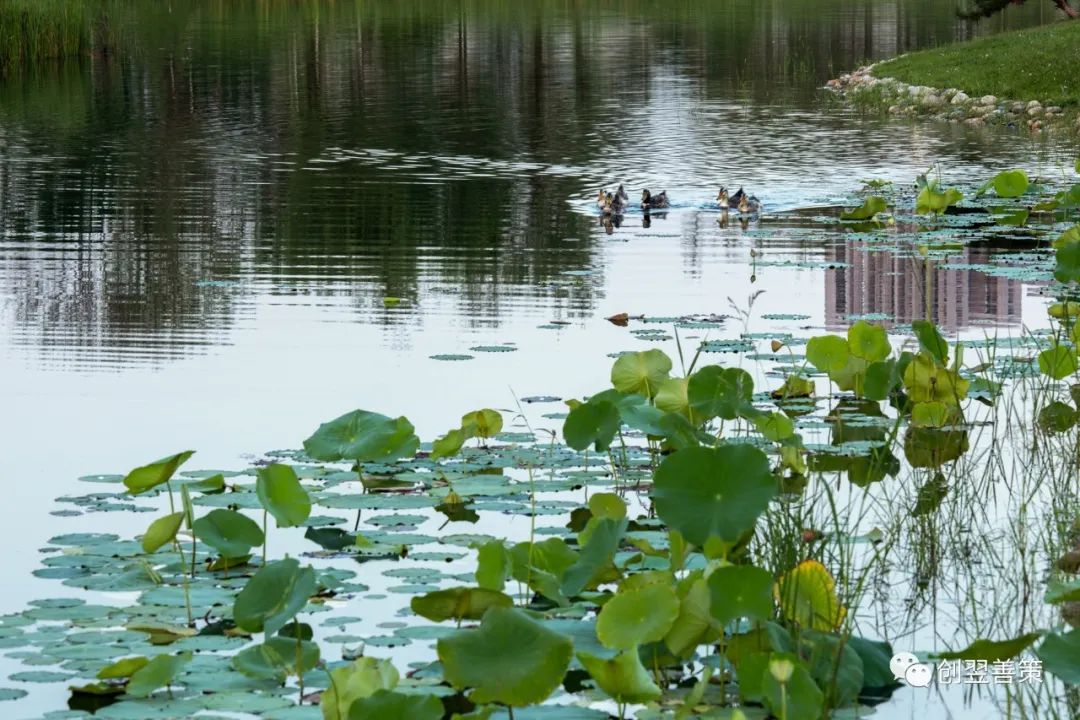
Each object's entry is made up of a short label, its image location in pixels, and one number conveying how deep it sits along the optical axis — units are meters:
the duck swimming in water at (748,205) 29.81
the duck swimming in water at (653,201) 30.80
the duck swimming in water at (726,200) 30.16
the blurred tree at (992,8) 69.12
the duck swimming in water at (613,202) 30.19
